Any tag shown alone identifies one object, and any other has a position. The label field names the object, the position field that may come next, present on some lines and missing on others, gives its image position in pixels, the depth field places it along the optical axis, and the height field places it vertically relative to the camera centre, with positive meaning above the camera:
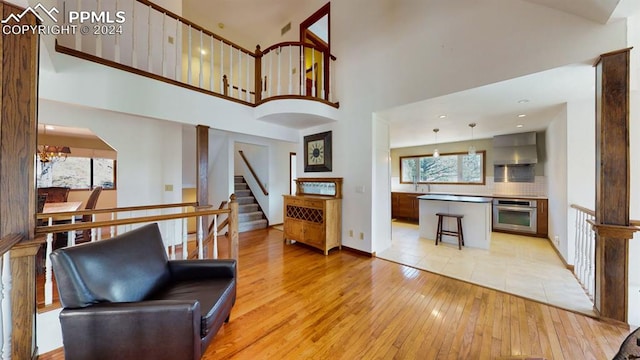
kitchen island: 4.05 -0.73
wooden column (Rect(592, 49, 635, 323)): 1.94 -0.05
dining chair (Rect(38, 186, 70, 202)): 4.14 -0.26
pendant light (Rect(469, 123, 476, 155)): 4.91 +0.69
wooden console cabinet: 3.88 -0.65
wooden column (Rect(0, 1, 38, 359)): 1.32 +0.09
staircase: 5.67 -0.86
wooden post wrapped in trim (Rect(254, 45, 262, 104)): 3.88 +1.89
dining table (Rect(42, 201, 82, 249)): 3.44 -0.46
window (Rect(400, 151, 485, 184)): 5.96 +0.37
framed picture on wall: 4.31 +0.58
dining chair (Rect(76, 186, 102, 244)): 3.31 -0.56
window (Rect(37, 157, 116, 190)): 5.35 +0.17
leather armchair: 1.24 -0.79
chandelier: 4.19 +0.59
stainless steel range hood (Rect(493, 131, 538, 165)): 4.84 +0.74
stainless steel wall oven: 4.76 -0.78
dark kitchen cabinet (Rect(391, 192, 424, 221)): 6.38 -0.75
